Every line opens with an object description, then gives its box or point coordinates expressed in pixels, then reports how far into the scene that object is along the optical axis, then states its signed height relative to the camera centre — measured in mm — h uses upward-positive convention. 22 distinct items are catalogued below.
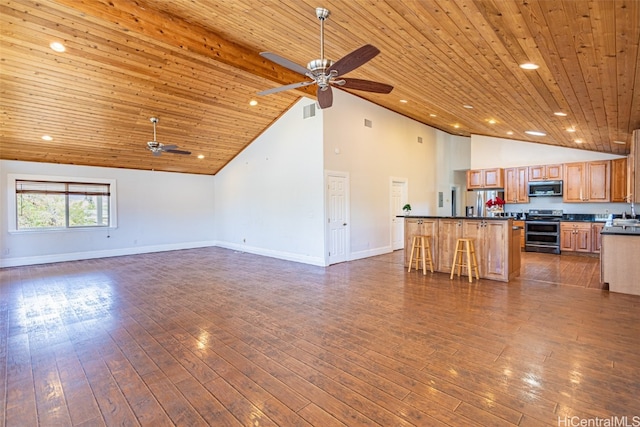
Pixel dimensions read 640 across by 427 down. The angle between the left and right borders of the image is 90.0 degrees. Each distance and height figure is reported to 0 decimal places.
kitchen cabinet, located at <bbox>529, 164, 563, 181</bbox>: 8031 +841
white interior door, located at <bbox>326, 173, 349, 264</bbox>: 6965 -236
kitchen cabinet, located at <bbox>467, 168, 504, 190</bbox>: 8883 +781
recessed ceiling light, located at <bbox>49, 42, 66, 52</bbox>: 4339 +2221
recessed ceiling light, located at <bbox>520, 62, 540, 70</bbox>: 3056 +1354
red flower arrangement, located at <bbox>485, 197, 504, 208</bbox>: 5906 +48
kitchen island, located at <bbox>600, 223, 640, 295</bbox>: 4449 -794
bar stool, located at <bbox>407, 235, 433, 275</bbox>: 6016 -865
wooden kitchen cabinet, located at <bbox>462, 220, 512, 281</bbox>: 5285 -676
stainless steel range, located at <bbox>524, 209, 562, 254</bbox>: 7848 -649
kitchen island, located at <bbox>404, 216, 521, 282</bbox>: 5309 -615
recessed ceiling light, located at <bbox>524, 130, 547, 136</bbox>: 6718 +1572
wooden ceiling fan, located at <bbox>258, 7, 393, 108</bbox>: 2849 +1332
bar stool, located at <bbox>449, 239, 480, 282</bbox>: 5414 -900
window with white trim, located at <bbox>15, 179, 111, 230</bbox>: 7609 +96
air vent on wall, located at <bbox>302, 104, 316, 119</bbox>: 6895 +2100
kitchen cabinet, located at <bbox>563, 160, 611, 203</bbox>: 7383 +564
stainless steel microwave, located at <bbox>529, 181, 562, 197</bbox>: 8008 +435
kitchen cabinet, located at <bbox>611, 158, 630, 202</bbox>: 7141 +558
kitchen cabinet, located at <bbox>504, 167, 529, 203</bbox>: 8523 +560
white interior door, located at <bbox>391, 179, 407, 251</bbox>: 8727 -52
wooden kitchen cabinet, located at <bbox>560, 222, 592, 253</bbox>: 7465 -745
